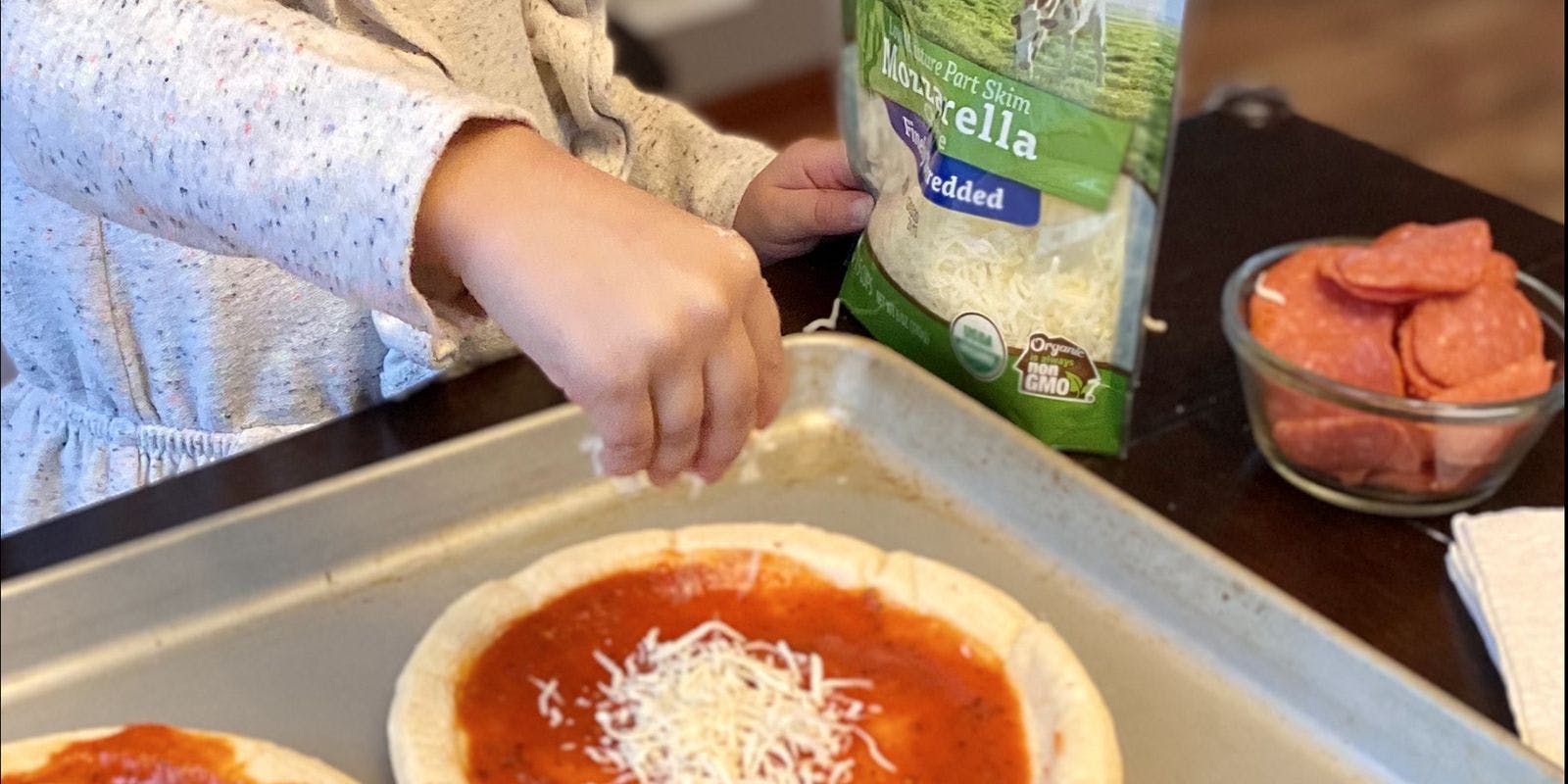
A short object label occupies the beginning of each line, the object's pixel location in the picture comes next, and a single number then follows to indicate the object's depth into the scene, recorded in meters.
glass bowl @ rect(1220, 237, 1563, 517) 0.92
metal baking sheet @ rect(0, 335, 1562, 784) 0.76
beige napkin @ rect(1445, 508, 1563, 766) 0.81
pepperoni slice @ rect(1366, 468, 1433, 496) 0.95
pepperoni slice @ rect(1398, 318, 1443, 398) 0.95
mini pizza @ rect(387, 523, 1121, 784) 0.75
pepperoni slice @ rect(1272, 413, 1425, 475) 0.93
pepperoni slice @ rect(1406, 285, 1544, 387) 0.95
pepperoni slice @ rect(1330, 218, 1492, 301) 0.95
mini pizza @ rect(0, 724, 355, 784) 0.73
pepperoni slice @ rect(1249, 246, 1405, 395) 0.96
